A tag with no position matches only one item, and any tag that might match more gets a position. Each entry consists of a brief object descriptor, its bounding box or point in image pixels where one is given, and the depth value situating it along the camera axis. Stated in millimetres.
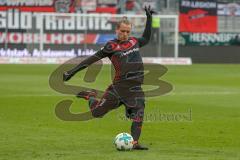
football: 11758
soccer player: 12070
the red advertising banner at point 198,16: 59250
